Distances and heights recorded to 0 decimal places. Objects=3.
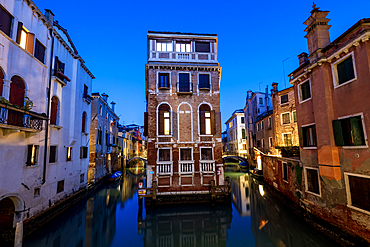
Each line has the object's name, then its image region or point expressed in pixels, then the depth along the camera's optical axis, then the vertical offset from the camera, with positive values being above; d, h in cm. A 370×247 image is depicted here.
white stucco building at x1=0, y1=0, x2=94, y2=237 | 980 +206
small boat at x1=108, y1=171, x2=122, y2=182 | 2723 -464
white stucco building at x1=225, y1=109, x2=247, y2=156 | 4469 +241
